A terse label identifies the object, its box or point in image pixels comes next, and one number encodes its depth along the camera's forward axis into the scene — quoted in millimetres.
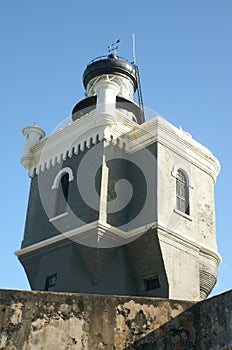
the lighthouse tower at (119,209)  15375
